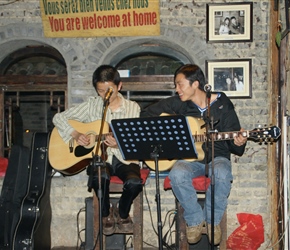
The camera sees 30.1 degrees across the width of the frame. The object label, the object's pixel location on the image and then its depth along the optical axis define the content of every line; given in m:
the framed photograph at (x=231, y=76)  5.30
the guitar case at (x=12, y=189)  4.68
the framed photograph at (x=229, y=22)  5.30
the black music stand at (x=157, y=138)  3.86
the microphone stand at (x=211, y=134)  3.95
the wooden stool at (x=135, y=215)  4.54
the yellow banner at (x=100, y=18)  5.33
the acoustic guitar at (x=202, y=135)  4.03
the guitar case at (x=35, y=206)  4.54
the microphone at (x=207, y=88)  3.93
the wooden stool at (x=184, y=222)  4.36
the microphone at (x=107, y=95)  4.03
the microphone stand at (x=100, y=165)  3.89
